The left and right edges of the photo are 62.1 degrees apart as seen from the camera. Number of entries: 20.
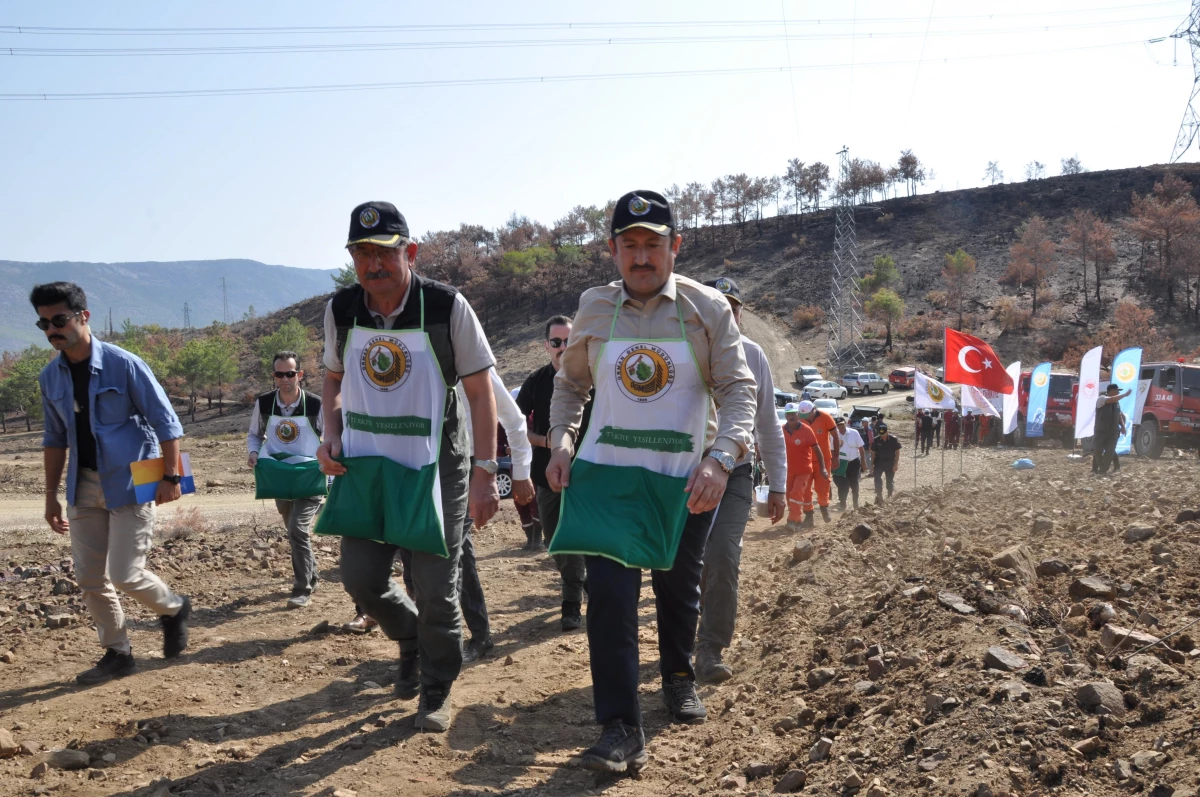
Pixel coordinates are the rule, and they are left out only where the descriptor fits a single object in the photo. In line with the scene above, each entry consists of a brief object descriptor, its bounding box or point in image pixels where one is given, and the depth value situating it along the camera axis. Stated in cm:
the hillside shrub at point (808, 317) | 6431
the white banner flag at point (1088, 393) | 1780
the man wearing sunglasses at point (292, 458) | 690
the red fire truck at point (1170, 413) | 2167
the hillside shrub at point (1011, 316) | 5697
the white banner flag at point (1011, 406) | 2205
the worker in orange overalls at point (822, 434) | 1228
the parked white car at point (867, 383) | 4906
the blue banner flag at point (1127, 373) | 1784
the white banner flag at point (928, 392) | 1945
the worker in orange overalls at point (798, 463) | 1181
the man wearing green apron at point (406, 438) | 391
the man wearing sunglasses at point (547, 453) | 626
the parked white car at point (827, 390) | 4550
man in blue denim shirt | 488
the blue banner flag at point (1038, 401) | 2300
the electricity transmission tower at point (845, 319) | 5550
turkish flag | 1684
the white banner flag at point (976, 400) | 1845
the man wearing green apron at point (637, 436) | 356
